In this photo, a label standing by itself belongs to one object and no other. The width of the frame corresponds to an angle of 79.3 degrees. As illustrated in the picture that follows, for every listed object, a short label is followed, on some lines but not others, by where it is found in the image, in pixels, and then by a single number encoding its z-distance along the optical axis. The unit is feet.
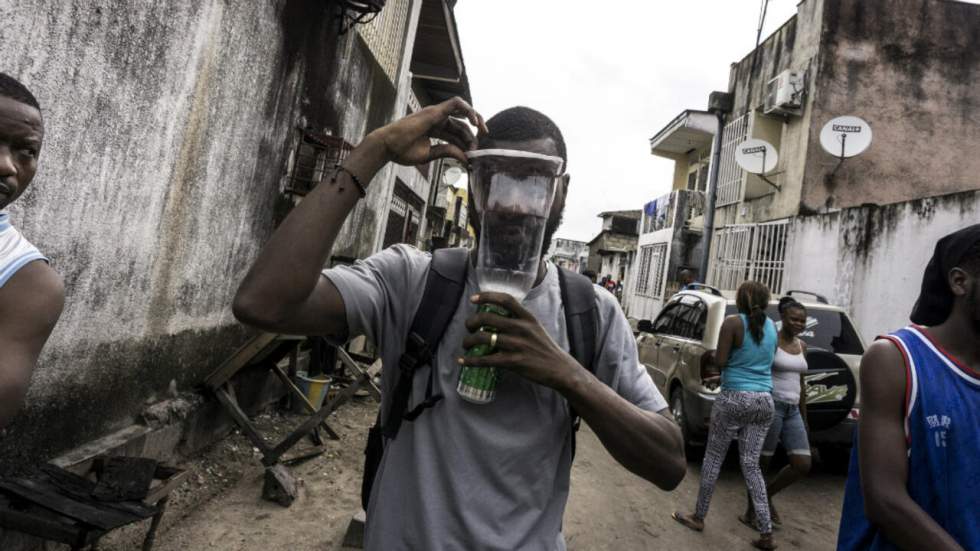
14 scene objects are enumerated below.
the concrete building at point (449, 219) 58.29
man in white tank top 4.66
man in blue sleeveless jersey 5.11
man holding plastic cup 3.93
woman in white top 15.07
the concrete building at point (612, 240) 110.67
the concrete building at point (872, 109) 37.58
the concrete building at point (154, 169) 8.79
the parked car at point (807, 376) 17.40
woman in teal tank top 14.46
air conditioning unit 39.19
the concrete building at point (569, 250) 207.27
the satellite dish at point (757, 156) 38.58
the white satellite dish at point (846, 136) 32.45
